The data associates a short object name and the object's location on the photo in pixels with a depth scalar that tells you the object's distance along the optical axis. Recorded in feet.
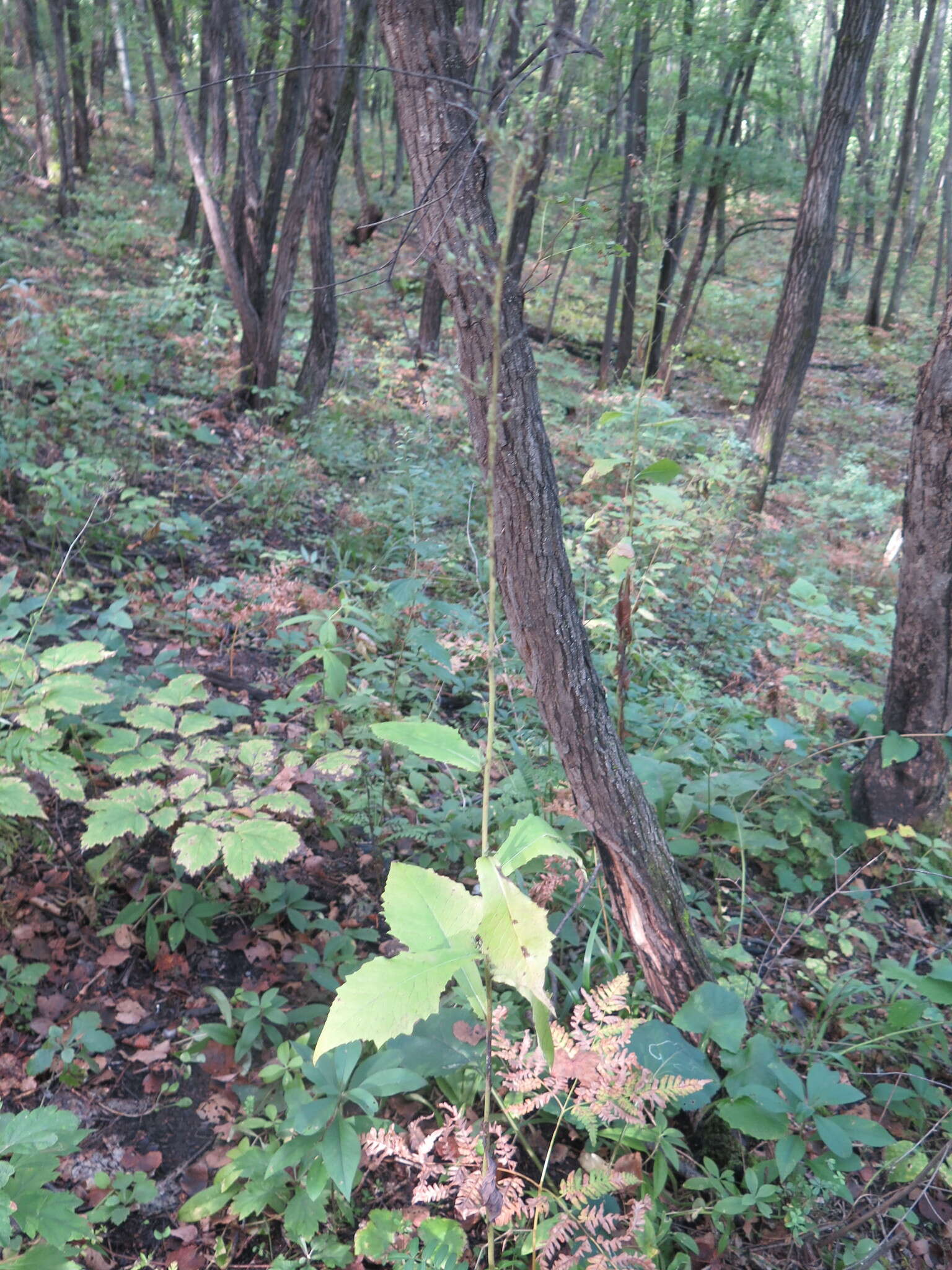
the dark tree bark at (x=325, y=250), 25.04
